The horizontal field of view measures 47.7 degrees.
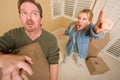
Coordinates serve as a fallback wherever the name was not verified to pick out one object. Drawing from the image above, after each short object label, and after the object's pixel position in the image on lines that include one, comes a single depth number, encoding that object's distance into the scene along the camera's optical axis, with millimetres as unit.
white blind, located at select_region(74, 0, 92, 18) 1889
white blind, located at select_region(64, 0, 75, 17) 2081
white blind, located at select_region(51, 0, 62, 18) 2059
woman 1267
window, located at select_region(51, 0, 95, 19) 1935
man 695
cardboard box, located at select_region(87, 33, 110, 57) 1819
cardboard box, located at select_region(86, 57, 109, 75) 1721
